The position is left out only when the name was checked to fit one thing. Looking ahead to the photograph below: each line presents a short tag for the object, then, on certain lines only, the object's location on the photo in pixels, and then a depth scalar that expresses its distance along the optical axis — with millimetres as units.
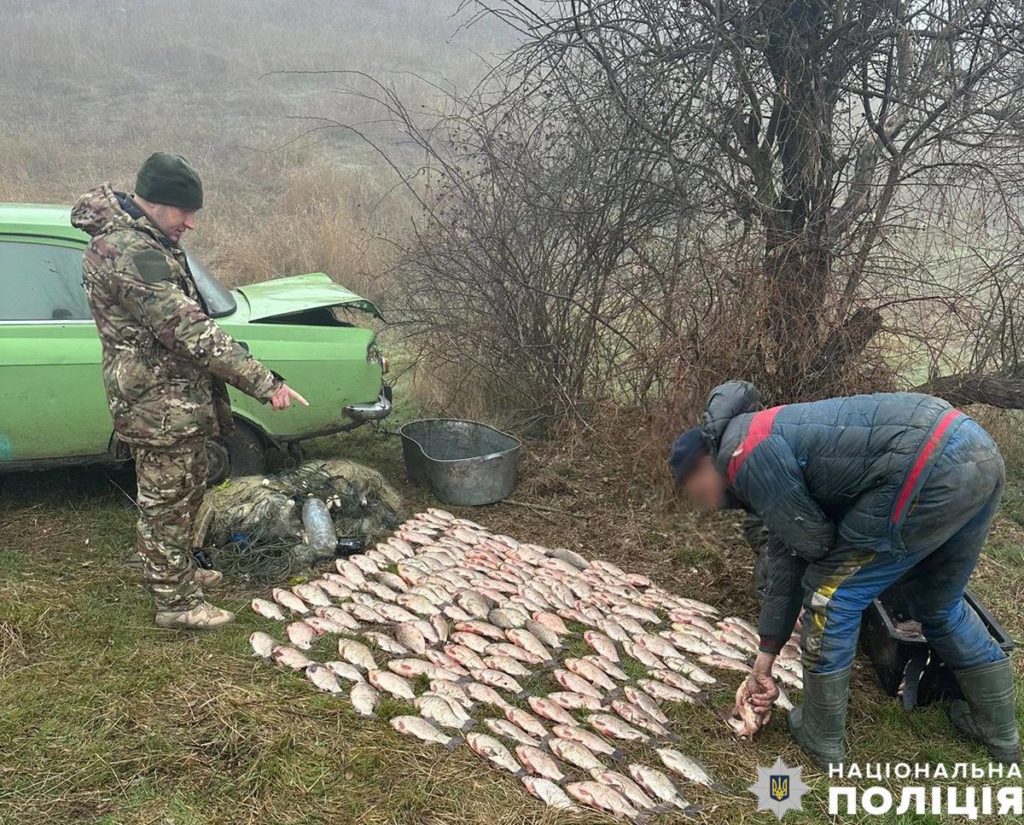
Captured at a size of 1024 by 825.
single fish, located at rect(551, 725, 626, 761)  3266
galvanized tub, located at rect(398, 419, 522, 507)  5746
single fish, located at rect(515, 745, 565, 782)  3117
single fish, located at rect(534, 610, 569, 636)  4195
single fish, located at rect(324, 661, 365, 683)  3710
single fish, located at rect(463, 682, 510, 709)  3559
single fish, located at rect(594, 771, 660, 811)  2996
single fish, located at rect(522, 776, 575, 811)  2971
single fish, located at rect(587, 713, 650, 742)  3371
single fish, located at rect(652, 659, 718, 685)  3797
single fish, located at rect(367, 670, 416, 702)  3598
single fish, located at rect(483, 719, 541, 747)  3311
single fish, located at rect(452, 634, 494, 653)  3982
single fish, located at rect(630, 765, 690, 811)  3020
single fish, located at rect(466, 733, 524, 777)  3166
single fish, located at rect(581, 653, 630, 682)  3822
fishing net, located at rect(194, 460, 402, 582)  4746
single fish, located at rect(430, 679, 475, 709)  3557
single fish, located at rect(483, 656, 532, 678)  3815
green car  4699
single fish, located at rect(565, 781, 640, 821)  2959
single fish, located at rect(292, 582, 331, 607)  4371
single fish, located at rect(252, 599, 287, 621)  4234
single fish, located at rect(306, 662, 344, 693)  3629
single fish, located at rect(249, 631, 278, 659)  3879
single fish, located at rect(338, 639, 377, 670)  3816
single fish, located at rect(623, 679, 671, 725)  3527
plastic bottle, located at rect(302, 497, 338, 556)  4934
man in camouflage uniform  3588
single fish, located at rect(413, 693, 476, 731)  3414
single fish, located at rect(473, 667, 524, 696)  3688
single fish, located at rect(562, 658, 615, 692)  3740
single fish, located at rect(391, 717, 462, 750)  3291
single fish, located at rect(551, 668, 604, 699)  3670
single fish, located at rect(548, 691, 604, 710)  3568
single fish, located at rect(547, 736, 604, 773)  3171
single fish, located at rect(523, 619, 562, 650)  4088
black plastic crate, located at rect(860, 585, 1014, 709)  3521
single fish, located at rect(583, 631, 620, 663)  3980
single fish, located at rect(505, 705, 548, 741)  3374
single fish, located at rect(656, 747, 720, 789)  3145
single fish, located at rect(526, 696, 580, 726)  3456
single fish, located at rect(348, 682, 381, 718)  3479
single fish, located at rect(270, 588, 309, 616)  4297
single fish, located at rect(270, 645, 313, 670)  3787
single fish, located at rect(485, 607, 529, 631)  4227
